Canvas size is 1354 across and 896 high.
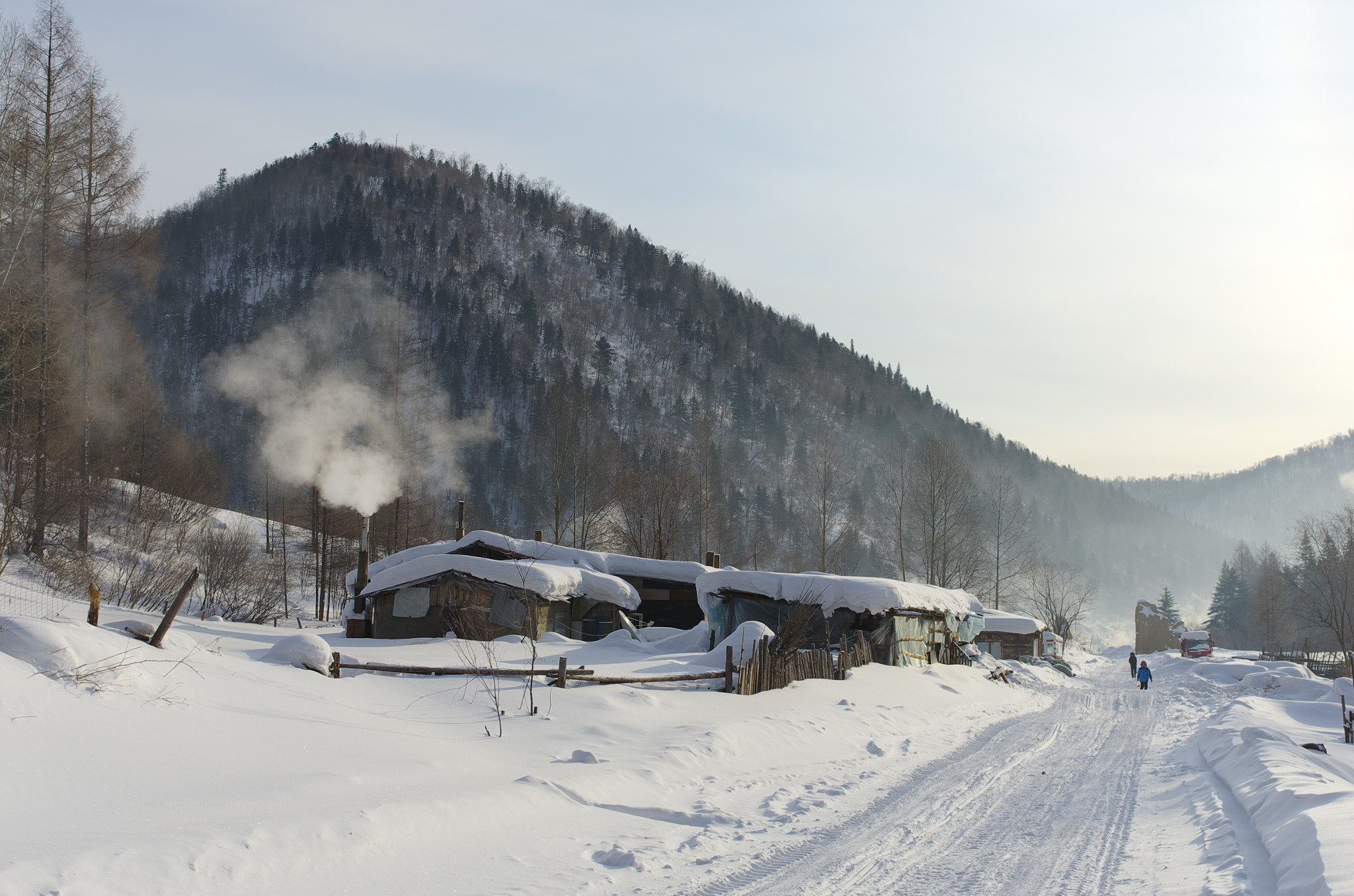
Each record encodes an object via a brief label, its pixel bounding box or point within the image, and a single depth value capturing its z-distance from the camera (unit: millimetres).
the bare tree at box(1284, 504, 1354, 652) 34531
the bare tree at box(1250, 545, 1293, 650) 80188
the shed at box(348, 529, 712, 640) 29250
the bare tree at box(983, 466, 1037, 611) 84238
